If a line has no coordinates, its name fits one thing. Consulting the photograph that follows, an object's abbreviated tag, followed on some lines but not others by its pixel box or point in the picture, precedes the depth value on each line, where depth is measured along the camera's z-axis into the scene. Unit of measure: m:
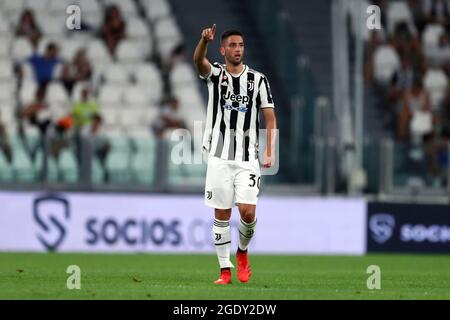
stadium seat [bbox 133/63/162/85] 23.53
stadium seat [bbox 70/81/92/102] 22.19
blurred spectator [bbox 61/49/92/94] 22.47
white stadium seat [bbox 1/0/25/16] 24.03
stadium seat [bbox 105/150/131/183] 20.55
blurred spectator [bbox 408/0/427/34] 25.80
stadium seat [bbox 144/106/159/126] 22.57
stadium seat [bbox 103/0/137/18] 24.42
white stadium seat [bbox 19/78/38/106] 22.14
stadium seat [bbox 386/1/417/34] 25.41
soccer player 12.12
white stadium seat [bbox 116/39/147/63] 23.86
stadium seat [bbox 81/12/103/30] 24.06
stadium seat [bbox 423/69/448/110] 23.94
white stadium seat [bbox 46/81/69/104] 22.00
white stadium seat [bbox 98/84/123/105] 22.81
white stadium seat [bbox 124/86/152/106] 22.94
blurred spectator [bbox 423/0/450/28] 25.83
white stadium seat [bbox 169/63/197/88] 23.84
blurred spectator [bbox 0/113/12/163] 19.92
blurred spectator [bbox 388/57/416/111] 24.03
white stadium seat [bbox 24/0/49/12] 24.29
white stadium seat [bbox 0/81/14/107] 22.38
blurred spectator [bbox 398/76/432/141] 22.78
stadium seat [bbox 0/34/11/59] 23.22
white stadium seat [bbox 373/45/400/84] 24.58
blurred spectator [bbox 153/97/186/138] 22.22
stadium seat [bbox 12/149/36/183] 20.25
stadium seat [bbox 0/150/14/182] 20.14
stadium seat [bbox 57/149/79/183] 20.48
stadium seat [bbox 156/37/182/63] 24.41
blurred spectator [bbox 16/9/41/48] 23.52
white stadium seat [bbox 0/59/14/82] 22.81
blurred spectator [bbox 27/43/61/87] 22.62
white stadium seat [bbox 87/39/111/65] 23.53
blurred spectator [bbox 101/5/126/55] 24.00
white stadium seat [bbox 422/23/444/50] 25.11
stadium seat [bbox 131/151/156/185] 20.72
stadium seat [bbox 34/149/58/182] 20.30
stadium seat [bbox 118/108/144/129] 22.69
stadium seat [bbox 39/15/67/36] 23.92
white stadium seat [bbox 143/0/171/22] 24.98
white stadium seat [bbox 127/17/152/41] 24.31
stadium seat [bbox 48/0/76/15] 24.59
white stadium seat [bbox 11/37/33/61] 23.02
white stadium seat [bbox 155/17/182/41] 24.62
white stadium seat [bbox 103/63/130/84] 23.27
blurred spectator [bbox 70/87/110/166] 21.41
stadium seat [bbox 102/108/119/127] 22.48
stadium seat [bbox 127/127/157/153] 20.45
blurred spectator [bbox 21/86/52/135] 21.05
